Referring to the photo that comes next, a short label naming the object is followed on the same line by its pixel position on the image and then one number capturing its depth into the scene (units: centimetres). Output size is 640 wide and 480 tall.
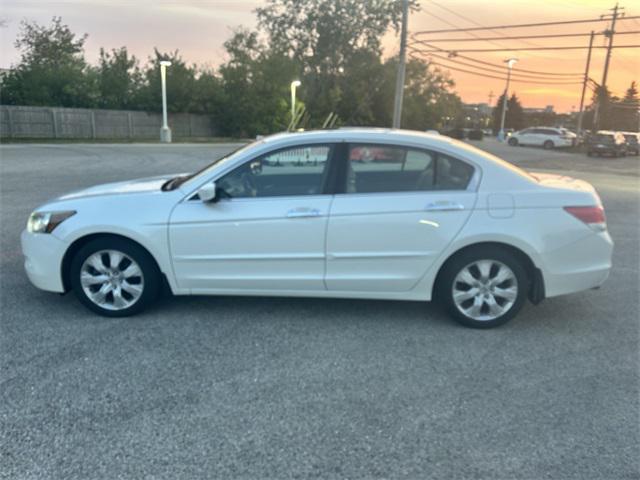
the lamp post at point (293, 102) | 3749
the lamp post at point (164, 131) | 3189
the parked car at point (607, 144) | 3116
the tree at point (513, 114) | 8531
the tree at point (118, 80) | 3519
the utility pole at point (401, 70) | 2708
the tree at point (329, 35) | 5084
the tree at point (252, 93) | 4022
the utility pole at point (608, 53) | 3622
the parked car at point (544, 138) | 3969
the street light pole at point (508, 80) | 4607
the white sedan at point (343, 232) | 394
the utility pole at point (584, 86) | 4293
